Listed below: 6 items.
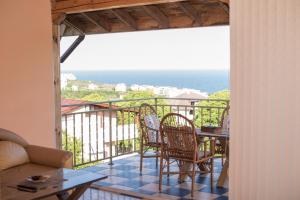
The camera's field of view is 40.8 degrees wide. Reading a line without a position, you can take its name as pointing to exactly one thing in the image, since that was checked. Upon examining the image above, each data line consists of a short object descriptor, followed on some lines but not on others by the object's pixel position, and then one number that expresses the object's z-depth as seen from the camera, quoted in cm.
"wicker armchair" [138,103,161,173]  548
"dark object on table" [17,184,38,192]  276
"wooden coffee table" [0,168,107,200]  268
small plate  293
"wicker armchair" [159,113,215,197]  459
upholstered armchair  359
